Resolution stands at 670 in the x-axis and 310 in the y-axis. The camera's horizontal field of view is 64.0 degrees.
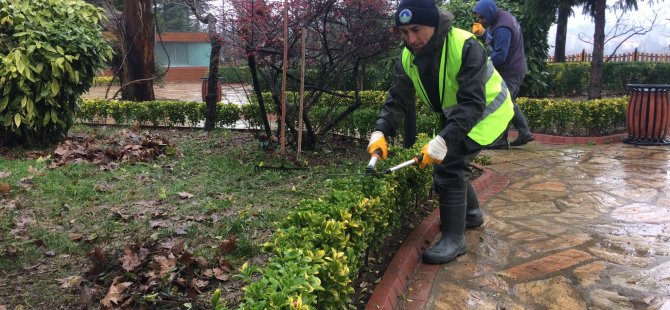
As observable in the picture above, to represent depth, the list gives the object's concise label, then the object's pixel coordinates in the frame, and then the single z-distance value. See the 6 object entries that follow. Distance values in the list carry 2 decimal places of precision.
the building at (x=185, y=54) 30.81
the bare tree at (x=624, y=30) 14.50
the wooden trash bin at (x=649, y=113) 7.56
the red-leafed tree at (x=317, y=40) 5.33
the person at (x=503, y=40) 5.44
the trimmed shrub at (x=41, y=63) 6.36
